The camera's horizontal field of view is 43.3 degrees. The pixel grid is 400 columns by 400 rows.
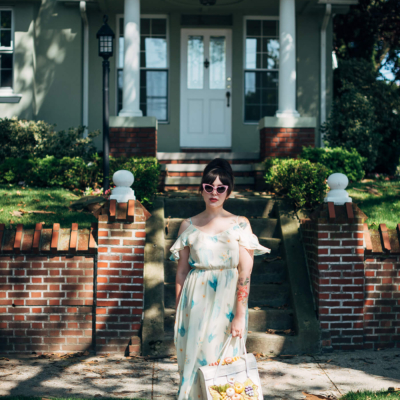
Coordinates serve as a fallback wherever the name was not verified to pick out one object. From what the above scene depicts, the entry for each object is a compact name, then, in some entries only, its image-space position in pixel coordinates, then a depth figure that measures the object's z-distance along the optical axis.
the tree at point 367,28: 14.39
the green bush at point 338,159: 8.34
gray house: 10.70
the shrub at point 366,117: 10.31
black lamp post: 7.43
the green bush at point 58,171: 8.25
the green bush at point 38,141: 9.55
